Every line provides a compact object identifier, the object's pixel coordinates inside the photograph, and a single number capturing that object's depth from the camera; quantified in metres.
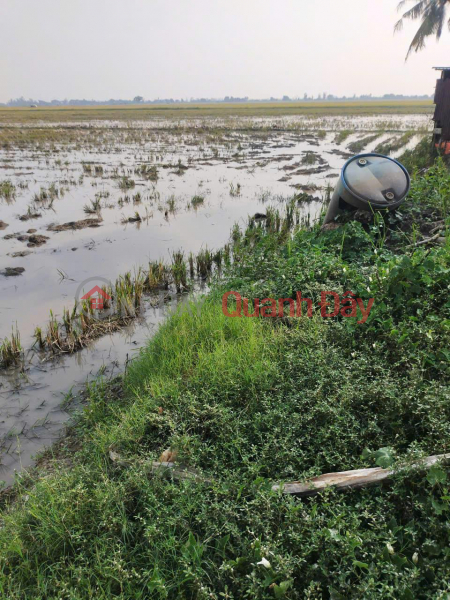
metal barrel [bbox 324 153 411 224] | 5.45
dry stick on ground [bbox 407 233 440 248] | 4.69
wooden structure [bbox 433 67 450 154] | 10.96
